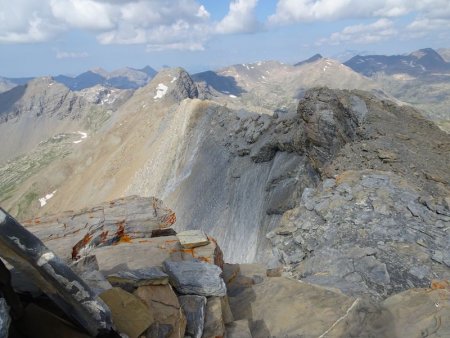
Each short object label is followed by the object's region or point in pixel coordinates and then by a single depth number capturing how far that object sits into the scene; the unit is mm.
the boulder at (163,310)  9461
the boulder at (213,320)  10367
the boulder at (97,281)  10102
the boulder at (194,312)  10203
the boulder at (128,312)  8781
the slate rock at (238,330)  10695
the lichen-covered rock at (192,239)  15516
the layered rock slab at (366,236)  18703
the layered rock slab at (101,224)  16828
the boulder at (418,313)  11227
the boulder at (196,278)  11359
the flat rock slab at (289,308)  11586
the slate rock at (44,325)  7867
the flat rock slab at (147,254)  13461
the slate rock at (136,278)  10586
